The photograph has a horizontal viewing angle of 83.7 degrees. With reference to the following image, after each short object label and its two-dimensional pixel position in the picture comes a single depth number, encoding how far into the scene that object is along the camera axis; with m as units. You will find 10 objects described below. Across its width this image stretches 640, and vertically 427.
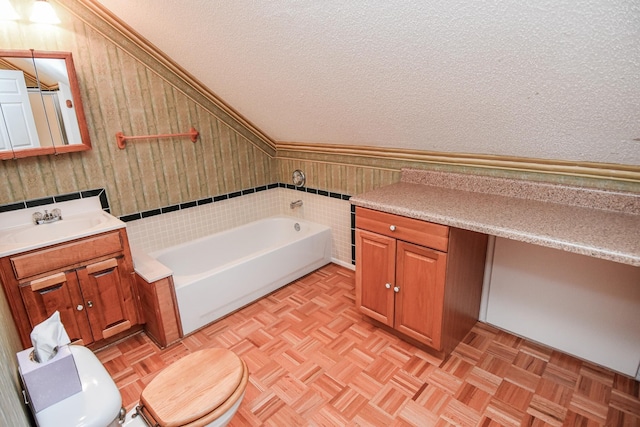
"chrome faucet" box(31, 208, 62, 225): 2.18
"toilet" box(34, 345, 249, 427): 1.04
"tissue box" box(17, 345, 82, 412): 1.00
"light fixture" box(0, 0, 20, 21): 1.92
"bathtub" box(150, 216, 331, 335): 2.37
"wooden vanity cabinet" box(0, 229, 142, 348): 1.85
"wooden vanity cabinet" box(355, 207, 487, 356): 1.90
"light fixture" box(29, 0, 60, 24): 2.00
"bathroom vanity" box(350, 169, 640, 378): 1.69
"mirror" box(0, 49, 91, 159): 2.01
